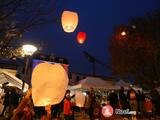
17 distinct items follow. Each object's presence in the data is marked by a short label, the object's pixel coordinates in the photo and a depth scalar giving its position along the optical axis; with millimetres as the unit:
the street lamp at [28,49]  5302
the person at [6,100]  6891
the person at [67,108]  6279
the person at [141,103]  7850
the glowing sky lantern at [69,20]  4764
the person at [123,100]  7356
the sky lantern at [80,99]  7622
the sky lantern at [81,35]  6199
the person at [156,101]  8543
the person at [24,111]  2860
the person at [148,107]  8134
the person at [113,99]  7681
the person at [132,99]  7425
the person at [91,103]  7061
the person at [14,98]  6680
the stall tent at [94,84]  8996
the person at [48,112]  2690
